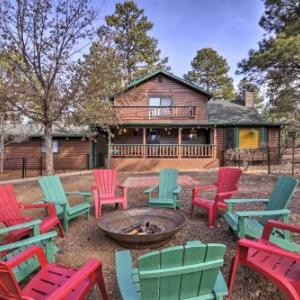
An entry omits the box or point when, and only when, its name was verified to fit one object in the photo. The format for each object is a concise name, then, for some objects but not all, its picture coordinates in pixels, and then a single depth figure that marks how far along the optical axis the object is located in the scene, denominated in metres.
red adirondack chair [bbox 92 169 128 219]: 5.33
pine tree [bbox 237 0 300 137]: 10.97
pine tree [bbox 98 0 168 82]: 27.14
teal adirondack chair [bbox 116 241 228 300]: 1.57
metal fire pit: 3.43
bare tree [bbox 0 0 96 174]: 6.75
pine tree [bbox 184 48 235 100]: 33.34
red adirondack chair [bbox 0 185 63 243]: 3.60
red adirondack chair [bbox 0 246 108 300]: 1.80
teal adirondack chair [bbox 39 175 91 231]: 4.56
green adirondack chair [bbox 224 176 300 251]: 3.28
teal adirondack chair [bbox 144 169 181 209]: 5.44
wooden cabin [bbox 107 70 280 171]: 15.28
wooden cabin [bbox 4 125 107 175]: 17.34
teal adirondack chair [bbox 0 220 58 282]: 2.66
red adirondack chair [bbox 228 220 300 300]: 2.12
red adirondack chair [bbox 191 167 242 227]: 4.66
